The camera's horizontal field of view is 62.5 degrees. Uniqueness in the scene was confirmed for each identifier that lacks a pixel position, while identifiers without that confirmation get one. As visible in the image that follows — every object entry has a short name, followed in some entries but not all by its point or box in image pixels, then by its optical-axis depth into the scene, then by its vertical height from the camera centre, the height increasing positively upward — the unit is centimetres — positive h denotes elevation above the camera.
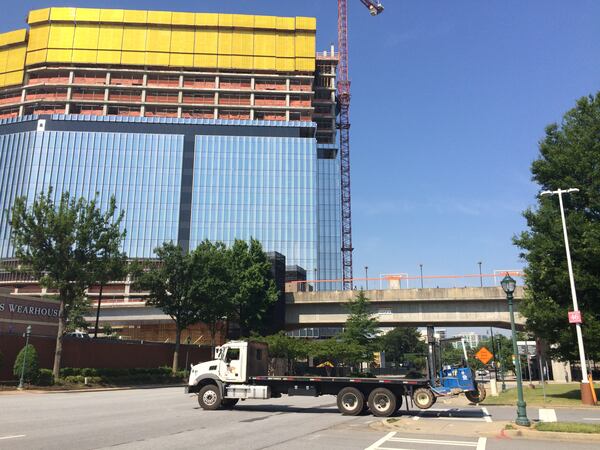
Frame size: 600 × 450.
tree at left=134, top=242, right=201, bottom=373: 4816 +622
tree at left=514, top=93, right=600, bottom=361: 2616 +603
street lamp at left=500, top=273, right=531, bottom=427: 1459 -41
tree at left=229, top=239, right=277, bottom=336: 5450 +663
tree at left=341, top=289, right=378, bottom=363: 5569 +267
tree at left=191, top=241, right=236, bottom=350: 4847 +618
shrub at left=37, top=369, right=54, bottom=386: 3422 -206
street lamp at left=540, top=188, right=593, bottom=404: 2404 +31
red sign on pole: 2395 +151
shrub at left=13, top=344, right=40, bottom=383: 3316 -115
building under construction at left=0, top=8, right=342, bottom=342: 11838 +5465
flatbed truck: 1916 -151
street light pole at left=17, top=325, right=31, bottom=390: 3225 -79
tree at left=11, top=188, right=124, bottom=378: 3688 +762
